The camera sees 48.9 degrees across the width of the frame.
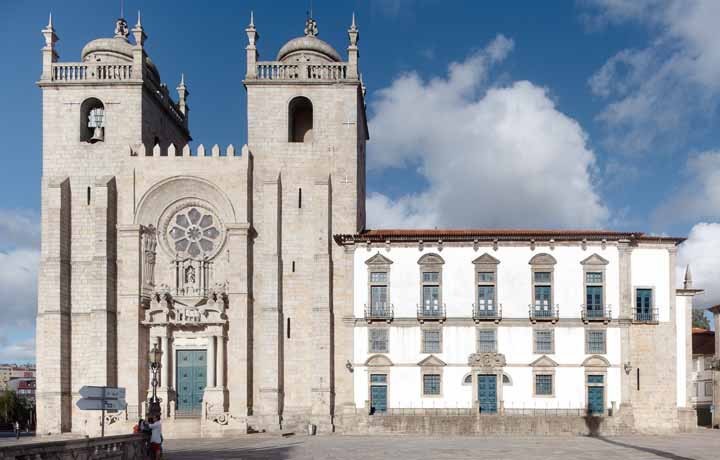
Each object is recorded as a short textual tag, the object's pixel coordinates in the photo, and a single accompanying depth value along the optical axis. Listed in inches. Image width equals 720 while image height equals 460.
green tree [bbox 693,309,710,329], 3479.8
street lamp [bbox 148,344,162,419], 1119.3
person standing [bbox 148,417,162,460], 889.5
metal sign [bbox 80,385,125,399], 765.9
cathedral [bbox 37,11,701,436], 1530.5
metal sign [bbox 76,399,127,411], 770.8
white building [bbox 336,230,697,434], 1523.1
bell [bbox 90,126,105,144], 1671.1
